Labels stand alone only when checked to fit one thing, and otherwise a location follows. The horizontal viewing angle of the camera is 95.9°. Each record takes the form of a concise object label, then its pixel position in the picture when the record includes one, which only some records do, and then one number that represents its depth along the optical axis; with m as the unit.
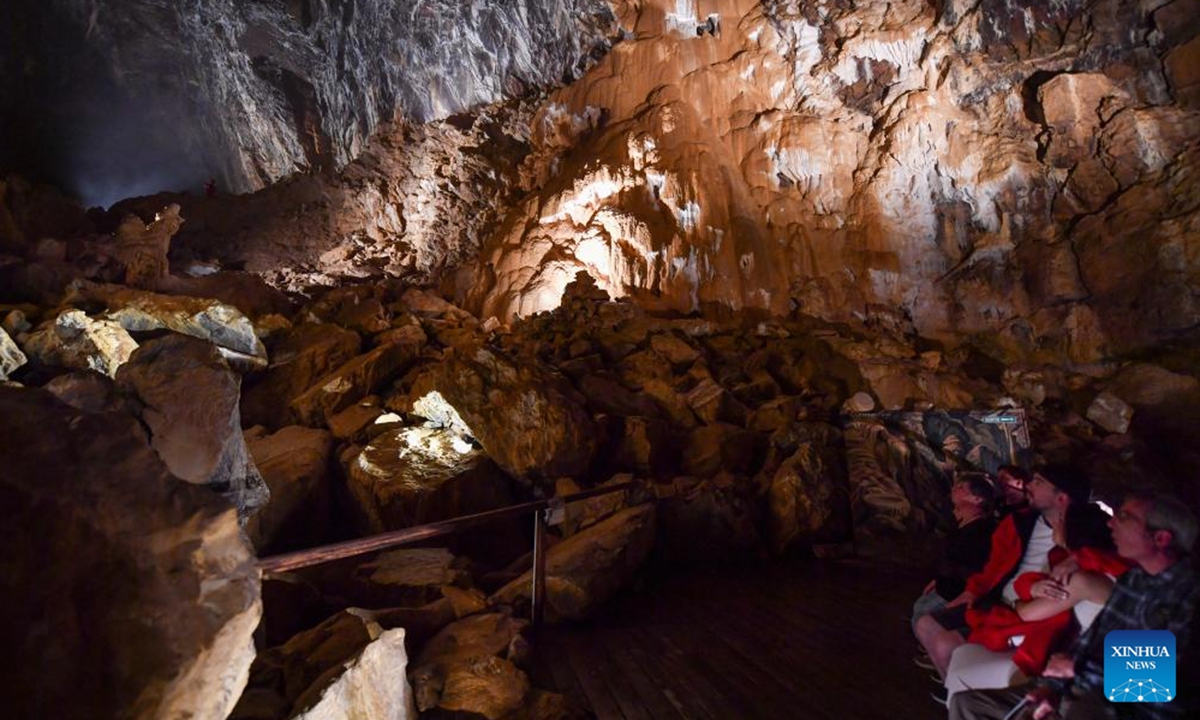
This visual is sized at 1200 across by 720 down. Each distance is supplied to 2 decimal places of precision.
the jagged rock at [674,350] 10.07
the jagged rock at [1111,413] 8.13
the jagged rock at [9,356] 5.60
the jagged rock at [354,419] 7.81
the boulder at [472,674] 2.72
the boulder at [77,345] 6.52
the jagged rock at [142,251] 10.06
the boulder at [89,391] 3.03
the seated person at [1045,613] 1.76
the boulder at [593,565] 3.98
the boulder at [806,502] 5.85
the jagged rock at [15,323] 6.72
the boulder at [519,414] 6.86
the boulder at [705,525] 5.69
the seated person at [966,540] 2.67
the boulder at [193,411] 3.27
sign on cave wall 5.16
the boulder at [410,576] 4.13
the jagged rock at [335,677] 2.07
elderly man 1.58
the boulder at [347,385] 8.28
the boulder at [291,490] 6.14
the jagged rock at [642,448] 7.21
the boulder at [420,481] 6.44
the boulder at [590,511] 5.52
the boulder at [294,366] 8.38
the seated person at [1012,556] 2.19
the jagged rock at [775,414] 8.08
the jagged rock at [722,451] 7.13
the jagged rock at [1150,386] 8.09
